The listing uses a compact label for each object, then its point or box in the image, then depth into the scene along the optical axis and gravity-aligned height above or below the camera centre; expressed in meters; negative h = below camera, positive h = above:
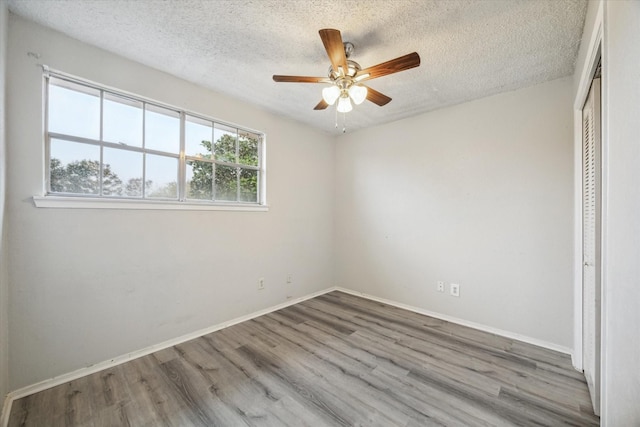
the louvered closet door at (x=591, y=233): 1.50 -0.13
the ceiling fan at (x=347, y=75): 1.57 +0.98
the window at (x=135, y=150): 1.87 +0.56
